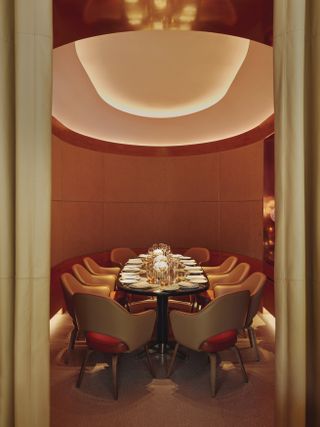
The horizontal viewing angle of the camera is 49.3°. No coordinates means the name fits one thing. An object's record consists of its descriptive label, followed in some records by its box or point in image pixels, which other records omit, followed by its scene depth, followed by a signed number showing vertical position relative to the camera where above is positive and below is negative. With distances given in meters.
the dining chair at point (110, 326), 3.06 -0.95
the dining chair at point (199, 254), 6.64 -0.69
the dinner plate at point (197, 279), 4.07 -0.73
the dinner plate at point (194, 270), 4.62 -0.70
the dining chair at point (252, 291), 3.66 -0.84
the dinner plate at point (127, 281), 3.98 -0.73
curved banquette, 5.00 -0.82
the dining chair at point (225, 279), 4.64 -0.86
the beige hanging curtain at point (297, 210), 1.66 +0.04
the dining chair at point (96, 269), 5.54 -0.82
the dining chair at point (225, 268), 5.55 -0.80
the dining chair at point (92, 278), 4.78 -0.86
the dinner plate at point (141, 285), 3.77 -0.73
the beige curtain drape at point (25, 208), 1.62 +0.05
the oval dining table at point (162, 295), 3.58 -0.78
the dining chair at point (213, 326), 3.10 -0.97
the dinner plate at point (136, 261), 5.56 -0.68
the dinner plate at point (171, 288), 3.65 -0.73
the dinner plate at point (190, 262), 5.39 -0.68
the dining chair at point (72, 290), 3.65 -0.84
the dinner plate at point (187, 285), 3.75 -0.73
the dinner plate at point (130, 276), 4.34 -0.72
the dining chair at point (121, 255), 6.71 -0.71
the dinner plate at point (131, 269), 4.86 -0.71
